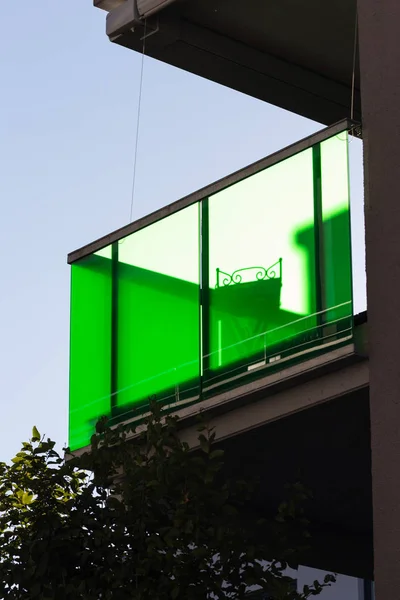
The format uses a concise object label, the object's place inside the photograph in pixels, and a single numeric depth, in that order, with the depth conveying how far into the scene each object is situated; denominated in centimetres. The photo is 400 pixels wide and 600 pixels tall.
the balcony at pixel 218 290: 1137
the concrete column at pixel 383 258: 1033
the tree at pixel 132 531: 1025
